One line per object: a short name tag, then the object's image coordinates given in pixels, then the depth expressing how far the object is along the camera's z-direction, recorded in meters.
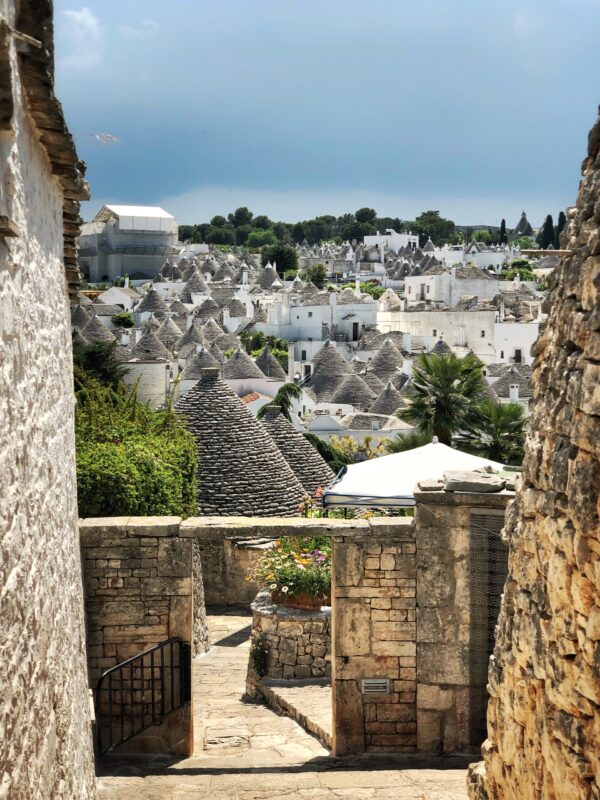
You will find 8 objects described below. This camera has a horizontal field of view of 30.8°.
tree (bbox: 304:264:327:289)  122.44
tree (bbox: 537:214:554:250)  120.31
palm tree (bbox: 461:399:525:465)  26.58
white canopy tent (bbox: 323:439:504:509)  13.60
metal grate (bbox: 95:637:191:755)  10.68
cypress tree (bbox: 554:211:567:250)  118.03
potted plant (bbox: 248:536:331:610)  13.61
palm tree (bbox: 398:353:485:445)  27.91
